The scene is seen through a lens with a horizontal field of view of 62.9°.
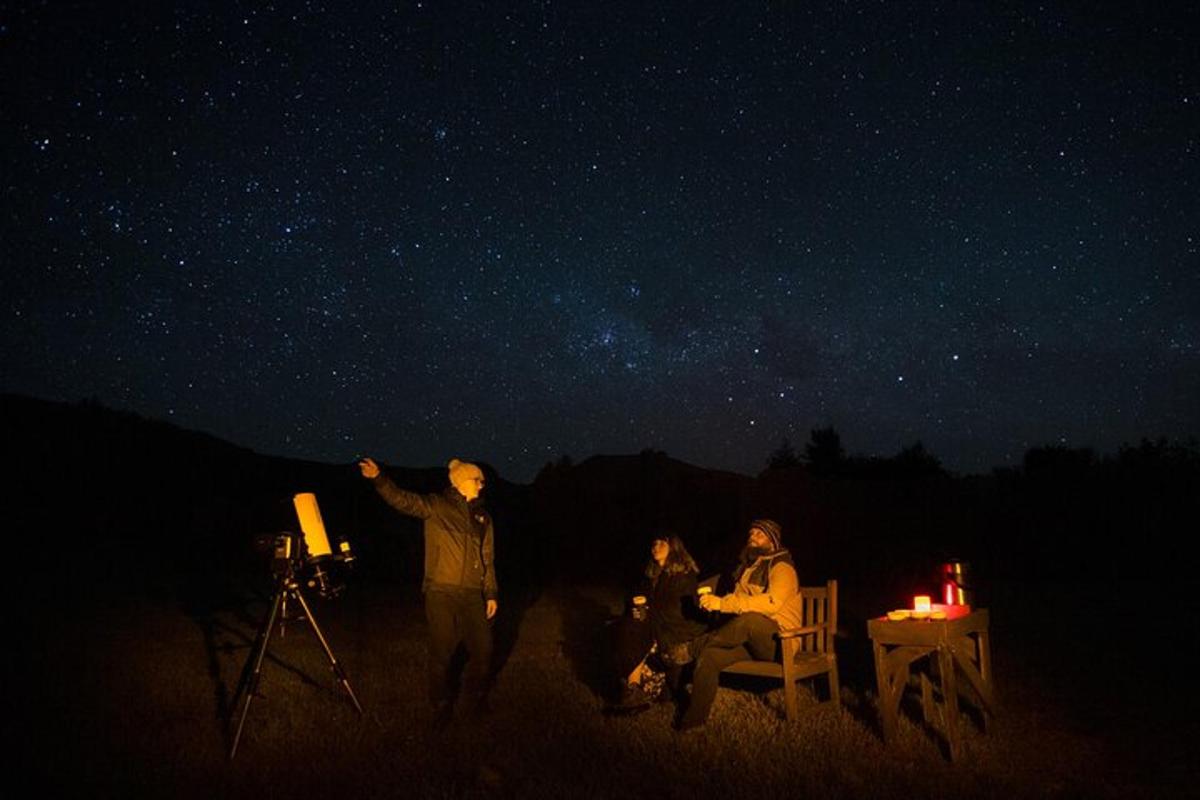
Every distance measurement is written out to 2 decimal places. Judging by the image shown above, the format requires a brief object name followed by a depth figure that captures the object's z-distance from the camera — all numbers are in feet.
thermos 23.41
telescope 22.18
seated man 24.07
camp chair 24.18
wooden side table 20.98
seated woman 25.71
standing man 24.08
